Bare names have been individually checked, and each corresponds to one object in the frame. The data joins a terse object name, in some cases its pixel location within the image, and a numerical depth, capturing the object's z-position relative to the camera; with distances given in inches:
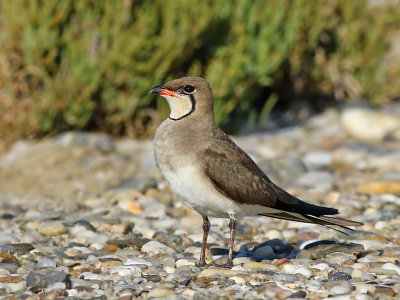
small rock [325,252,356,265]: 412.8
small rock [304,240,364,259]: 425.4
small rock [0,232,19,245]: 451.9
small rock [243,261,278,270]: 399.2
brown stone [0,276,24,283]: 367.6
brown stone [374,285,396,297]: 345.6
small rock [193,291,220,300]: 332.5
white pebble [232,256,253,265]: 417.1
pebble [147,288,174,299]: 341.1
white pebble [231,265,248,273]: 389.9
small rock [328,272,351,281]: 373.0
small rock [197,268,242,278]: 378.0
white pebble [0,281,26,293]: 356.2
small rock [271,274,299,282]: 370.2
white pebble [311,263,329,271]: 393.4
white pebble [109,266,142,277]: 382.0
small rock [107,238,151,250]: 452.4
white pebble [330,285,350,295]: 349.4
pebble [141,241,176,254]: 442.0
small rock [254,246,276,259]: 438.6
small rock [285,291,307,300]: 341.1
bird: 394.3
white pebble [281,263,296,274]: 388.5
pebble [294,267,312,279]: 380.5
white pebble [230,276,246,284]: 366.6
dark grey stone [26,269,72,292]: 357.1
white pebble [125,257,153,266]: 406.3
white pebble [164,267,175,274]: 395.8
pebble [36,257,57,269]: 402.3
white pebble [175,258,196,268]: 415.2
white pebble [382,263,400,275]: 388.1
